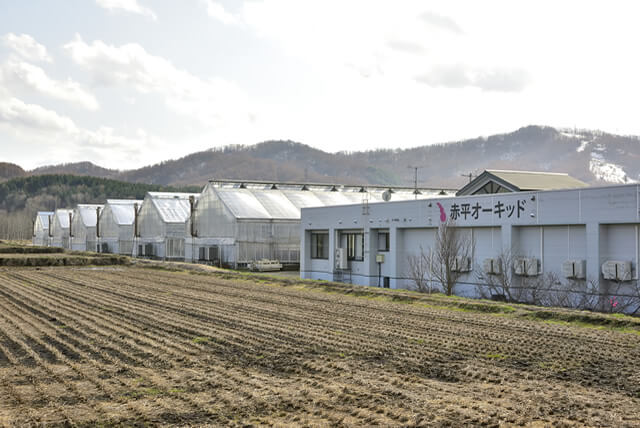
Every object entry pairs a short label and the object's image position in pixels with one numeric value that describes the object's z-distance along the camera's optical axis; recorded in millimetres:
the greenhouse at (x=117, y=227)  74188
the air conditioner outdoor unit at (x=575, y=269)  23828
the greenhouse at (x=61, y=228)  96500
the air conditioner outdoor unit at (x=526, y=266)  25906
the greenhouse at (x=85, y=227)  84375
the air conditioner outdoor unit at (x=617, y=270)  22448
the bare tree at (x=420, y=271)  30319
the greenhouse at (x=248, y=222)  50062
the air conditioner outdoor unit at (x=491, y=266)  27609
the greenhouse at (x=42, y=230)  108894
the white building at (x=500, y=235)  23109
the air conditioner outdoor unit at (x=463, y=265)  29250
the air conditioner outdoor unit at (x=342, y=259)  38291
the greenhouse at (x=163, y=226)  61781
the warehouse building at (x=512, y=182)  32781
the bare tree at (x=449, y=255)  27406
